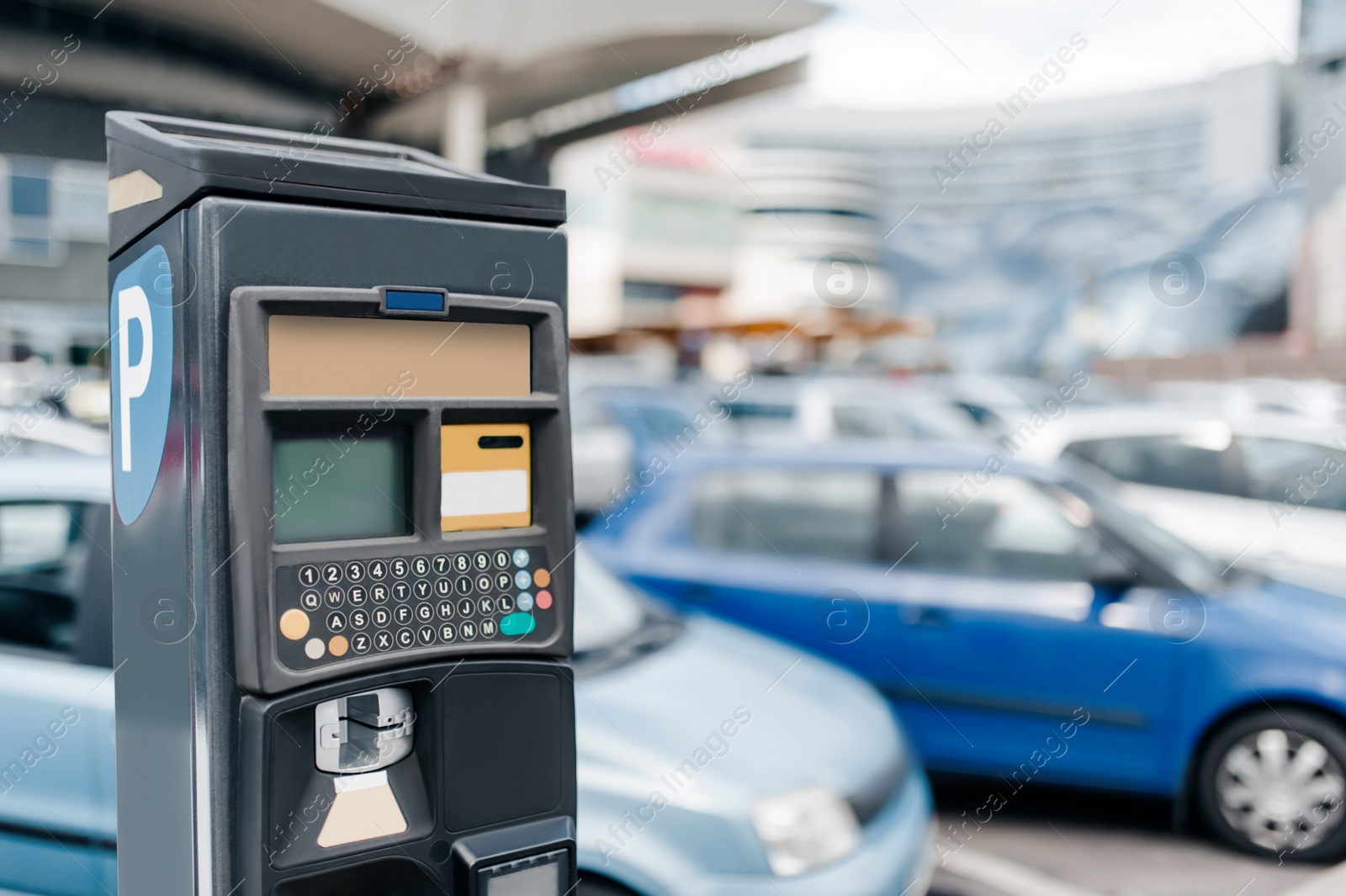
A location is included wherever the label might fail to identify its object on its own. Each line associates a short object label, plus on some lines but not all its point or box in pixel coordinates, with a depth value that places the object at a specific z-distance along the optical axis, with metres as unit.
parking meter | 1.33
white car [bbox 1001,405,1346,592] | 5.78
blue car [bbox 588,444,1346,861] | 3.57
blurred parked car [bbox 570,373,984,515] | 10.73
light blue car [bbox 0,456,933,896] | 2.13
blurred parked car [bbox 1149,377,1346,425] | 10.88
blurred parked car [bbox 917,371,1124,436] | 12.72
